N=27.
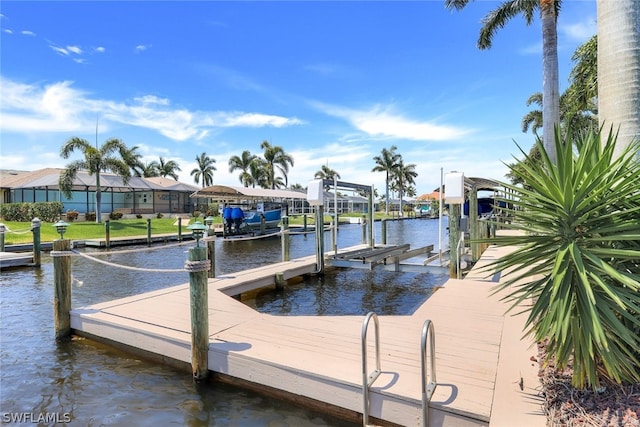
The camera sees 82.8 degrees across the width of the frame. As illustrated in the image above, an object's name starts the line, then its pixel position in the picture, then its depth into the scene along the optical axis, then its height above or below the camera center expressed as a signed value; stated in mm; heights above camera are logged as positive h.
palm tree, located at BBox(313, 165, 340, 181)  63241 +6362
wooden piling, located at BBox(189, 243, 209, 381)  4211 -1295
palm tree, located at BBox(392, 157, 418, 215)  62334 +5922
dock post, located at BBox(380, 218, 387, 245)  13755 -1025
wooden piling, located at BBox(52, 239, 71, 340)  5500 -1180
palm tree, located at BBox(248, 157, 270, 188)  49781 +5061
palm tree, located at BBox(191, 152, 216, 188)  59219 +6422
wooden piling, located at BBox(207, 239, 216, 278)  7705 -933
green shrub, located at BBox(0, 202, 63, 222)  24547 -26
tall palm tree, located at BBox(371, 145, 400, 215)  61375 +8038
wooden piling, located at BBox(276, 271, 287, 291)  9039 -1808
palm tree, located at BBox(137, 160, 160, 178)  55053 +6310
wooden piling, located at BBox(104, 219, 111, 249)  17236 -1488
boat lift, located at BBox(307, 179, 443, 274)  9102 -1350
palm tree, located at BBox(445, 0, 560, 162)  12070 +4561
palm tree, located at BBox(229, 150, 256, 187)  51000 +6493
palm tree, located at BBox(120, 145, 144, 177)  32644 +4805
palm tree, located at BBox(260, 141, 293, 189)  50094 +6968
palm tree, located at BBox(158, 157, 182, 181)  57375 +6710
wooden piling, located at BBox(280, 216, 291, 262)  10297 -1075
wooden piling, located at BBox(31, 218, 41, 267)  12078 -1079
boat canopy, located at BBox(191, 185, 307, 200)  23203 +1082
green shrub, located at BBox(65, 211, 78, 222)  27625 -363
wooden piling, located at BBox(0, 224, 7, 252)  12614 -880
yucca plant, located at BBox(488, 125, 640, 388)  2270 -348
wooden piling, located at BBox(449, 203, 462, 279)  8250 -688
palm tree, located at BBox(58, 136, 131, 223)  25422 +3520
